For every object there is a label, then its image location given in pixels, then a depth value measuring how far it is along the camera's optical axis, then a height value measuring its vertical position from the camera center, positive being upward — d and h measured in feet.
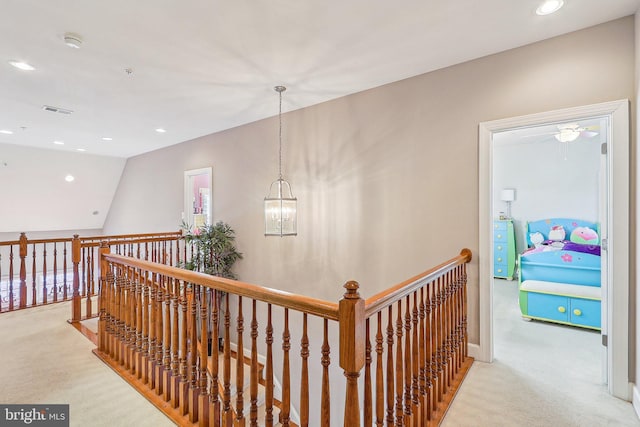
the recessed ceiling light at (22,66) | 8.75 +4.38
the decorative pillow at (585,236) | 15.99 -1.21
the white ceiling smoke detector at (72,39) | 7.36 +4.32
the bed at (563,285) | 10.78 -2.77
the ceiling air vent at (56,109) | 12.37 +4.37
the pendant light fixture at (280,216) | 10.95 -0.09
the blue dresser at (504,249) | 18.83 -2.24
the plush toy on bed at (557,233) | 17.22 -1.14
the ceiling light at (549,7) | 6.30 +4.41
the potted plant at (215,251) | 14.90 -1.91
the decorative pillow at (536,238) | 17.97 -1.48
